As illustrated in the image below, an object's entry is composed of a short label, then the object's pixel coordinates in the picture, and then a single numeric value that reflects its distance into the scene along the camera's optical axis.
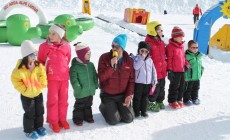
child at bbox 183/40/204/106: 6.19
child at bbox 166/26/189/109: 5.85
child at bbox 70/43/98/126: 4.96
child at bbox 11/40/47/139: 4.36
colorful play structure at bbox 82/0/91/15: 24.55
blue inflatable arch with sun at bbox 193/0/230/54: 12.25
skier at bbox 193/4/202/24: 22.66
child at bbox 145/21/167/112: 5.64
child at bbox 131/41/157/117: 5.40
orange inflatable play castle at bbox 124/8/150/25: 20.30
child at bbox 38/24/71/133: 4.73
